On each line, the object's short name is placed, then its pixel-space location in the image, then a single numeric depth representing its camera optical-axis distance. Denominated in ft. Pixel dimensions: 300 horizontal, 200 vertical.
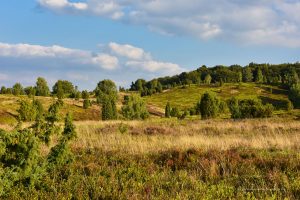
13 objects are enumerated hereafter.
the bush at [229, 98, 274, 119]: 160.90
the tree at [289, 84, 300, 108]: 403.54
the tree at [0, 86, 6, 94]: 492.54
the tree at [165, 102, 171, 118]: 308.23
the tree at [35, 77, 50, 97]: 508.12
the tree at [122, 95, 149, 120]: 249.55
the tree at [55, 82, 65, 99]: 518.82
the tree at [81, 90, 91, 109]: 364.13
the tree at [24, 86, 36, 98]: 444.64
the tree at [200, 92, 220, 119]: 195.94
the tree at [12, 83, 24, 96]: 500.74
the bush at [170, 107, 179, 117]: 310.20
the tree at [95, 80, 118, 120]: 233.76
